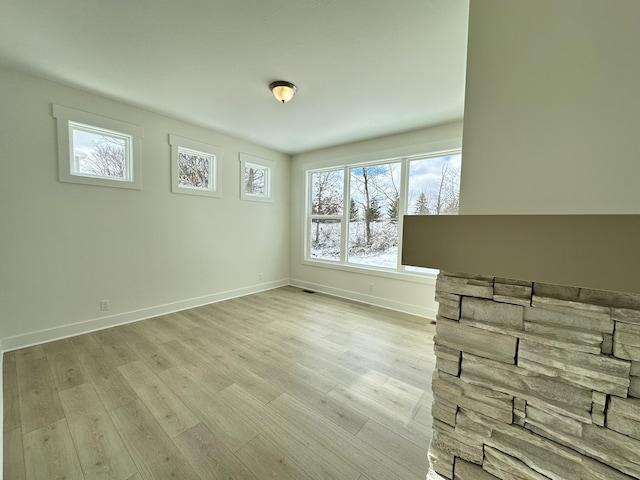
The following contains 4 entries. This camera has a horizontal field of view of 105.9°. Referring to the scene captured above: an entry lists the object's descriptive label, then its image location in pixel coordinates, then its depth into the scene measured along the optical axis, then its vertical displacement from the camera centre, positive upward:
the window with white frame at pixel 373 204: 3.36 +0.41
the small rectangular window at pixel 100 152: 2.68 +0.80
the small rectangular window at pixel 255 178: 4.16 +0.87
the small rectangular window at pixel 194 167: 3.35 +0.85
